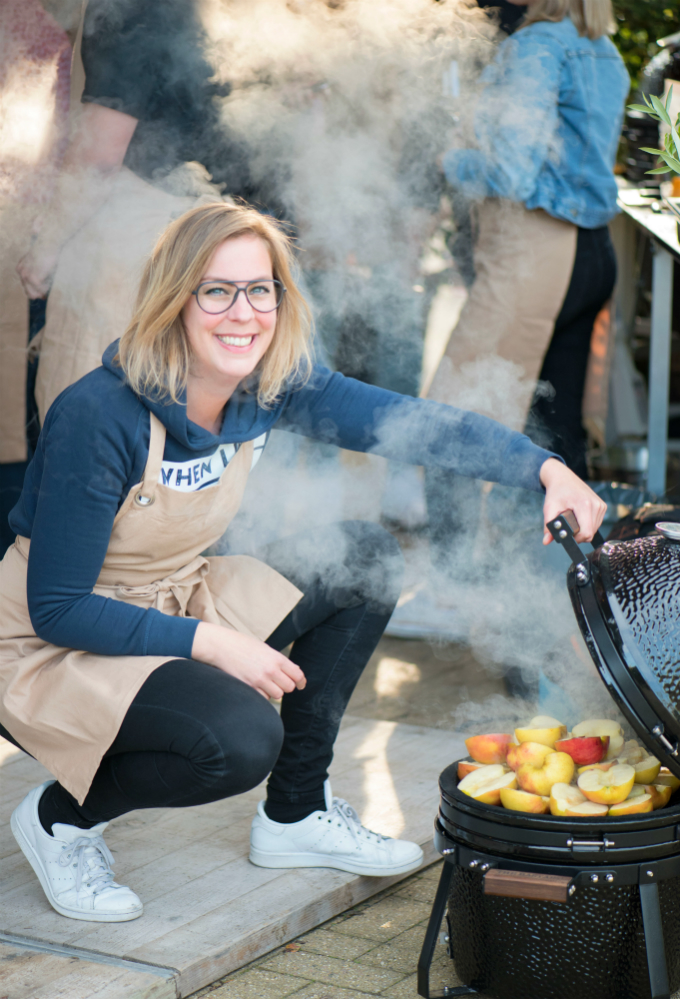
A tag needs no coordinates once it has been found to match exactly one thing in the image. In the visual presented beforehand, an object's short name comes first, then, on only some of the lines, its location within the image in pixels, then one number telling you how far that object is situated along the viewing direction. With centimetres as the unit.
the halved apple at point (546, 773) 338
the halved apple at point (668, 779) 341
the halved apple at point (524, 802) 335
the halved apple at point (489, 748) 350
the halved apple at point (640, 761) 340
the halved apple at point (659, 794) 337
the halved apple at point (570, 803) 333
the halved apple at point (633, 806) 334
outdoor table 506
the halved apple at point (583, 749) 344
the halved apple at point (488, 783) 339
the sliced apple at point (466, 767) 349
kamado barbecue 329
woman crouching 346
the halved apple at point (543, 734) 347
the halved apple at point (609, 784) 334
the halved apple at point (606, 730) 348
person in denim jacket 447
